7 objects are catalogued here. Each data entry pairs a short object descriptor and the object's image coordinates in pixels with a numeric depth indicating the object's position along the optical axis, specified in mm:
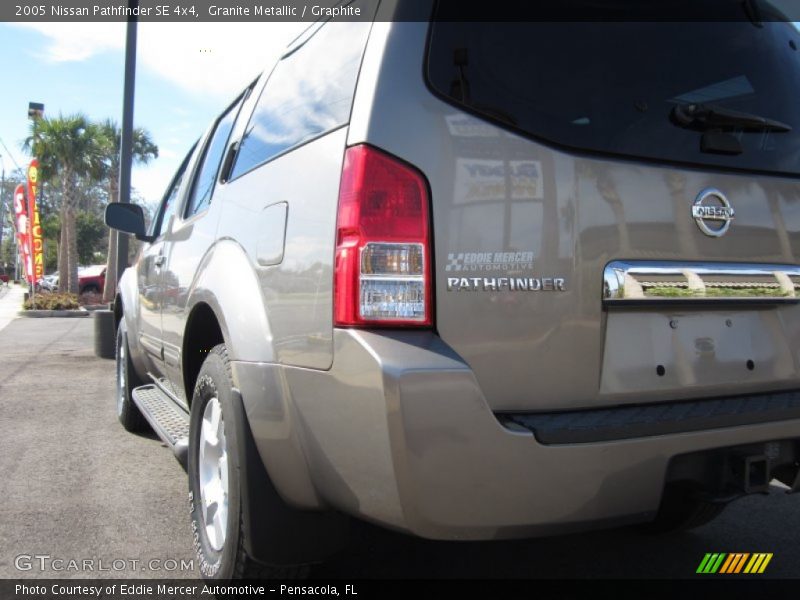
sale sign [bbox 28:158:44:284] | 24969
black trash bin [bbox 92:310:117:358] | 9695
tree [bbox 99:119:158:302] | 25188
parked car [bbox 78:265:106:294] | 29609
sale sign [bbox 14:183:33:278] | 26469
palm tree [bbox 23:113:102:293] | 26906
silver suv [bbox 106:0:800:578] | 1764
